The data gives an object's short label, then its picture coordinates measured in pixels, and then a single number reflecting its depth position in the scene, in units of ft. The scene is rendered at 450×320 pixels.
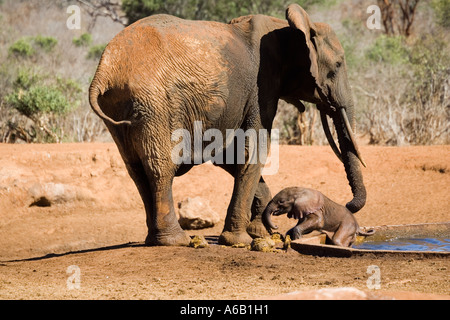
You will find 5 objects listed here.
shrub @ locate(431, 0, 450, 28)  79.56
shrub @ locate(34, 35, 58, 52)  82.69
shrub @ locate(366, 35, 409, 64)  73.20
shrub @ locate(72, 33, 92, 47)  92.94
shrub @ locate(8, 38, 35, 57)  76.48
